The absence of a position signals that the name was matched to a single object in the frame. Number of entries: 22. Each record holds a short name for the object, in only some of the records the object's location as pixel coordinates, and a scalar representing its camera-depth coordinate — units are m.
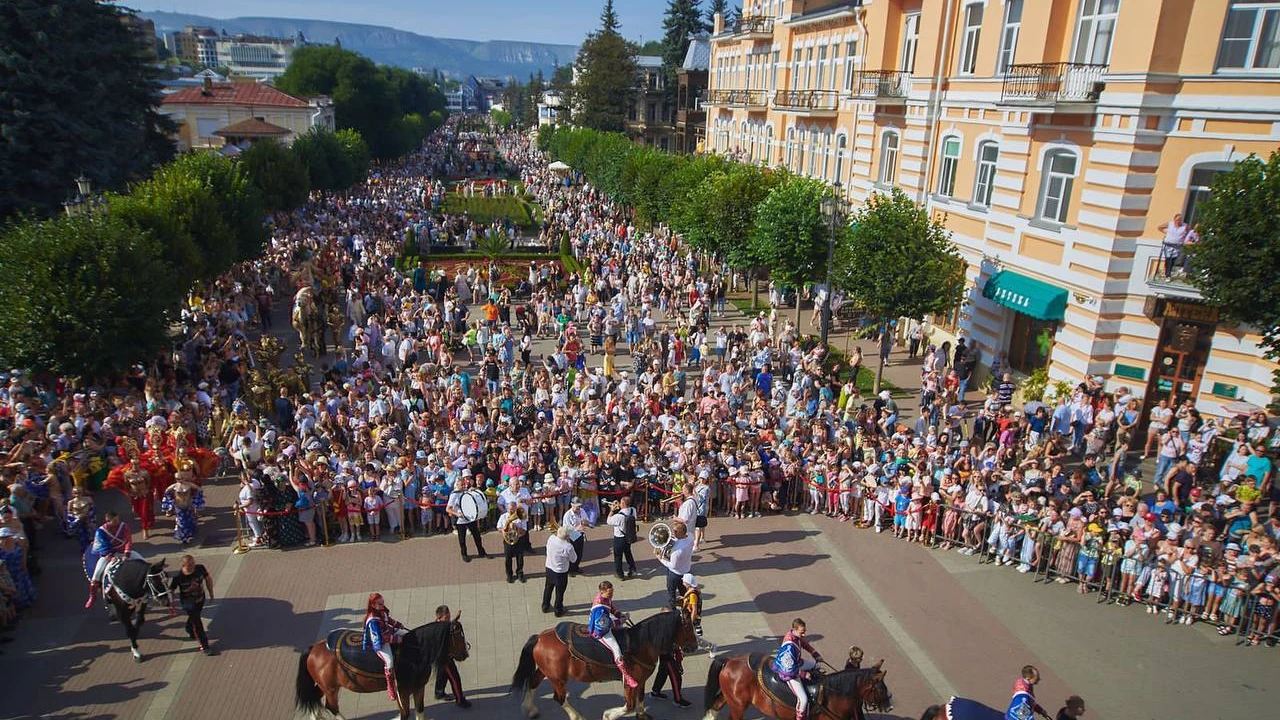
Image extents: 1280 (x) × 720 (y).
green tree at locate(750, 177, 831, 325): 24.67
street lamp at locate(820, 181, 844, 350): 20.95
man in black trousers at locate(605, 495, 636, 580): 12.09
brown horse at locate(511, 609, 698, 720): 9.13
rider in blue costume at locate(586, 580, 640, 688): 8.98
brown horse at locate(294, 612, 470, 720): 8.93
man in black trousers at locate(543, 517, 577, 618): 11.09
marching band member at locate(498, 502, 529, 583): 11.98
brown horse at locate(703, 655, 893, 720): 8.35
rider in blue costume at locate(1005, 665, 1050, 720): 8.07
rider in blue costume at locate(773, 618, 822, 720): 8.37
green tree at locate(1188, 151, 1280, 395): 13.14
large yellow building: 15.71
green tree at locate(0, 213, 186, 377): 16.39
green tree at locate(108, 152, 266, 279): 22.17
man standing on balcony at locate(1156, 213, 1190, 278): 15.91
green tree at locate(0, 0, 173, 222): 25.17
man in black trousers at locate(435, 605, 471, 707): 9.30
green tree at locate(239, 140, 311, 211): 37.16
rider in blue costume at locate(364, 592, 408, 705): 8.77
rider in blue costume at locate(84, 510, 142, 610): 10.40
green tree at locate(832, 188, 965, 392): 19.78
